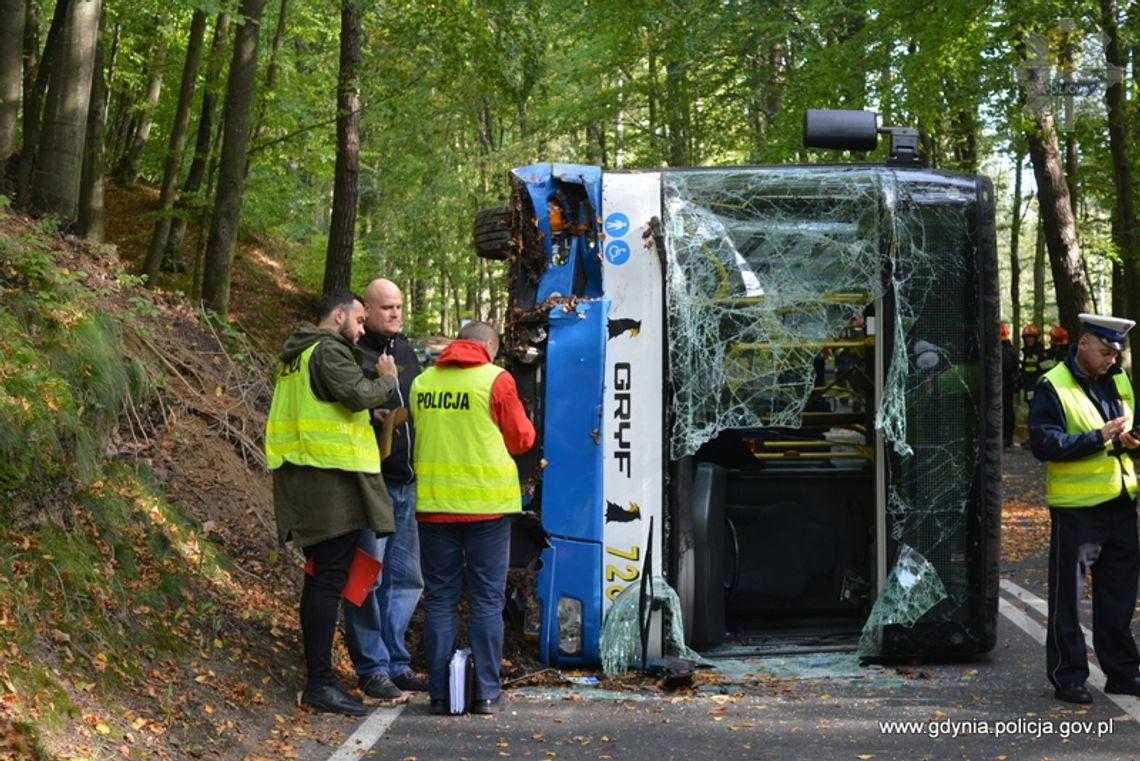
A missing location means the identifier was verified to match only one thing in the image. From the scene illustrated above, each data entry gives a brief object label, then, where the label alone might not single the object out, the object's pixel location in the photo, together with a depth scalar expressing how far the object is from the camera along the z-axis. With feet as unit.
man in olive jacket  23.12
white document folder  23.12
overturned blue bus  26.05
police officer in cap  23.53
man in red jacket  23.90
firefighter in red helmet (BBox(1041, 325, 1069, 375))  71.67
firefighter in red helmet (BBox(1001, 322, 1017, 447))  75.20
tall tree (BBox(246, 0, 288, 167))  66.54
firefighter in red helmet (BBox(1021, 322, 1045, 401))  81.54
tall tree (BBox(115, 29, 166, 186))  72.23
